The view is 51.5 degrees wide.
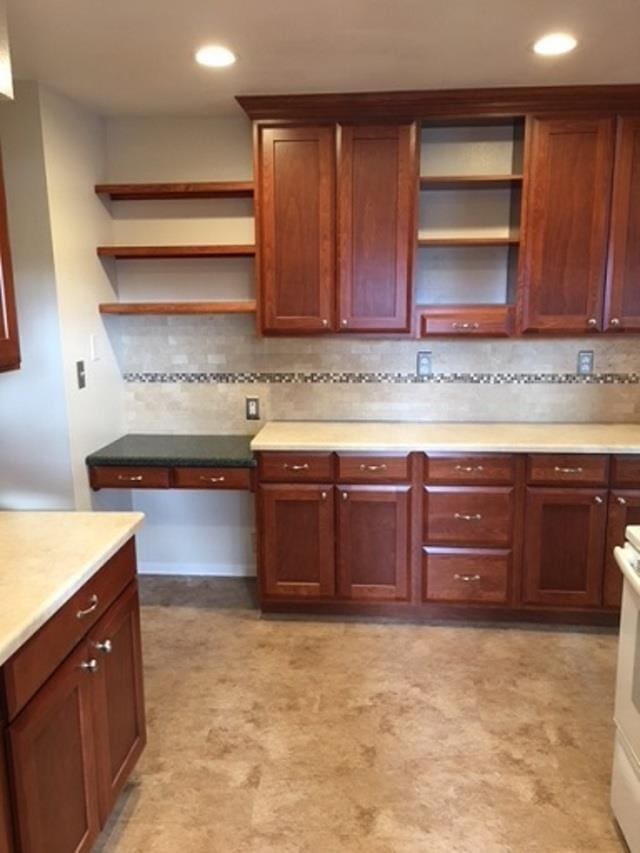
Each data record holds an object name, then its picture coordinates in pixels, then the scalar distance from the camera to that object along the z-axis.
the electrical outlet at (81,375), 3.14
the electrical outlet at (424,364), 3.57
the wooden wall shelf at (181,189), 3.29
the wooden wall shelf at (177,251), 3.32
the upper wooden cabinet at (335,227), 3.13
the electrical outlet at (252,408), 3.67
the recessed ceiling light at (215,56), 2.44
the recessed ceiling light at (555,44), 2.34
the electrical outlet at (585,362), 3.48
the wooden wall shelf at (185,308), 3.36
